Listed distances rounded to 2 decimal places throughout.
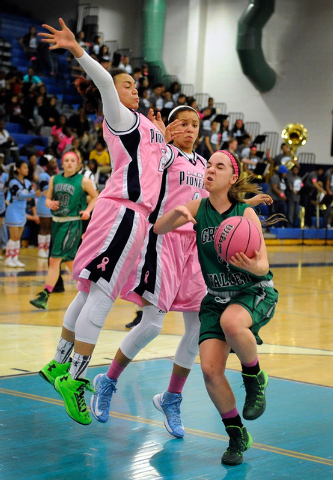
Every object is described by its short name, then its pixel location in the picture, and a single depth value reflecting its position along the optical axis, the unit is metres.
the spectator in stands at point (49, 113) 18.61
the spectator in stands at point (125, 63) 22.23
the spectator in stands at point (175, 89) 23.92
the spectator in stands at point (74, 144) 16.16
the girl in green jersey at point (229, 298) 3.61
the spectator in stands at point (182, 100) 22.03
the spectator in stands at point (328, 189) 21.38
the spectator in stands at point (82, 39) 22.29
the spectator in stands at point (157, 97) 21.84
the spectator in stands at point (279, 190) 20.11
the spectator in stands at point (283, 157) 21.94
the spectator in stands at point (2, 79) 18.59
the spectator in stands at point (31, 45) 22.11
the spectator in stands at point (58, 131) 16.92
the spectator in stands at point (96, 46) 22.67
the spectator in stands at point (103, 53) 22.19
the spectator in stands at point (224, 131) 22.18
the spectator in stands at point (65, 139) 16.66
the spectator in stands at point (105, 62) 20.66
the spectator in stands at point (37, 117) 18.19
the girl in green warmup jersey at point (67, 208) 8.69
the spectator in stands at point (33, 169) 13.19
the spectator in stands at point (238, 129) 23.27
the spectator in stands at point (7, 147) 14.61
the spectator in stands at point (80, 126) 17.72
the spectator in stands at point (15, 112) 18.19
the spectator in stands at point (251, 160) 20.61
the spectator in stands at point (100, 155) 17.12
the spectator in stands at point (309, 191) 20.55
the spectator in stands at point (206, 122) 21.17
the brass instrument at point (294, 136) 23.09
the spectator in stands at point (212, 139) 20.45
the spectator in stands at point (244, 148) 21.54
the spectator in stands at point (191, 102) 22.37
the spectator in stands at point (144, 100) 20.25
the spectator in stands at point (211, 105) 22.61
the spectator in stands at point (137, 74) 22.31
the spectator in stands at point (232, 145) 18.77
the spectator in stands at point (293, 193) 20.47
